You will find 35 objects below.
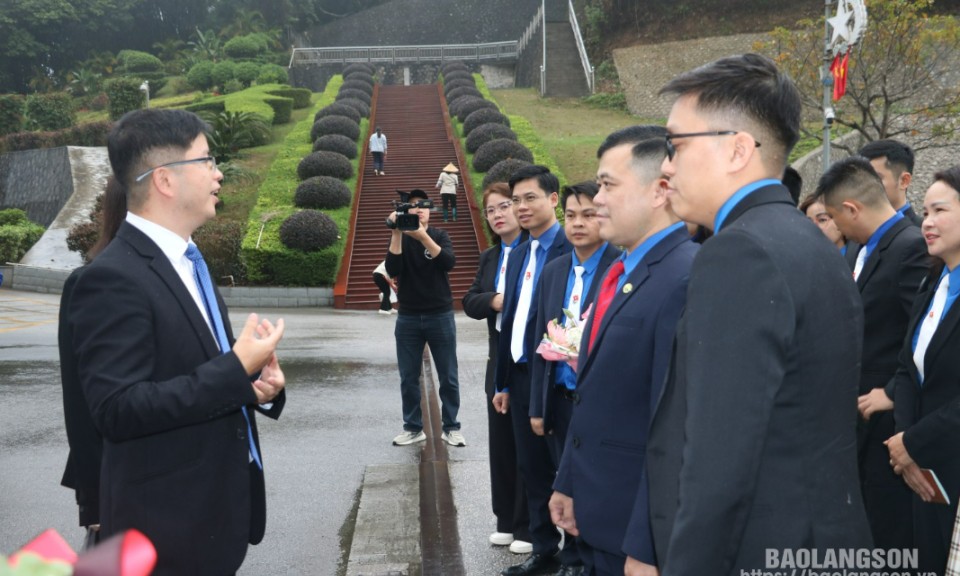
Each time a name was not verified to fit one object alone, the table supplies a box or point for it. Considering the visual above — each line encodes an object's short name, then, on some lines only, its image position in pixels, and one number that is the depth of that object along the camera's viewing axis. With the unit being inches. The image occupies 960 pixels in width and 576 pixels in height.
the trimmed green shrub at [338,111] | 1163.9
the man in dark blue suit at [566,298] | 156.3
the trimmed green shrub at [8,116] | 1408.7
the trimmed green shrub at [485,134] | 1008.9
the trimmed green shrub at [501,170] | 828.6
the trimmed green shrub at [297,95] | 1485.0
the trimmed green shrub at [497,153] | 920.9
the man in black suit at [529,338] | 184.7
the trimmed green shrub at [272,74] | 1686.8
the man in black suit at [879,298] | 164.4
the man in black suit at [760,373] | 71.9
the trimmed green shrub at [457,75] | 1517.2
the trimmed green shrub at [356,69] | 1611.0
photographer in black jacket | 275.6
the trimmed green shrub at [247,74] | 1716.3
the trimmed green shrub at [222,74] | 1727.4
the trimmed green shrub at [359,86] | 1433.3
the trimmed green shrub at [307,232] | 719.1
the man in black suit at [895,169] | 197.9
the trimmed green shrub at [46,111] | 1401.3
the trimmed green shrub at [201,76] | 1738.4
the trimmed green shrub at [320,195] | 813.9
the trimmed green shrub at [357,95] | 1365.9
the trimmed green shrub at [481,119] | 1095.0
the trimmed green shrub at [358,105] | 1261.1
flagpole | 562.1
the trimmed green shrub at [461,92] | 1358.3
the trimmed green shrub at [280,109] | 1371.8
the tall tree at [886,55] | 723.4
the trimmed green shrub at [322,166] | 896.9
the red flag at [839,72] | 548.7
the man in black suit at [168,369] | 98.8
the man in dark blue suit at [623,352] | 110.2
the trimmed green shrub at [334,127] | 1071.0
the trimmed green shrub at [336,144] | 987.3
